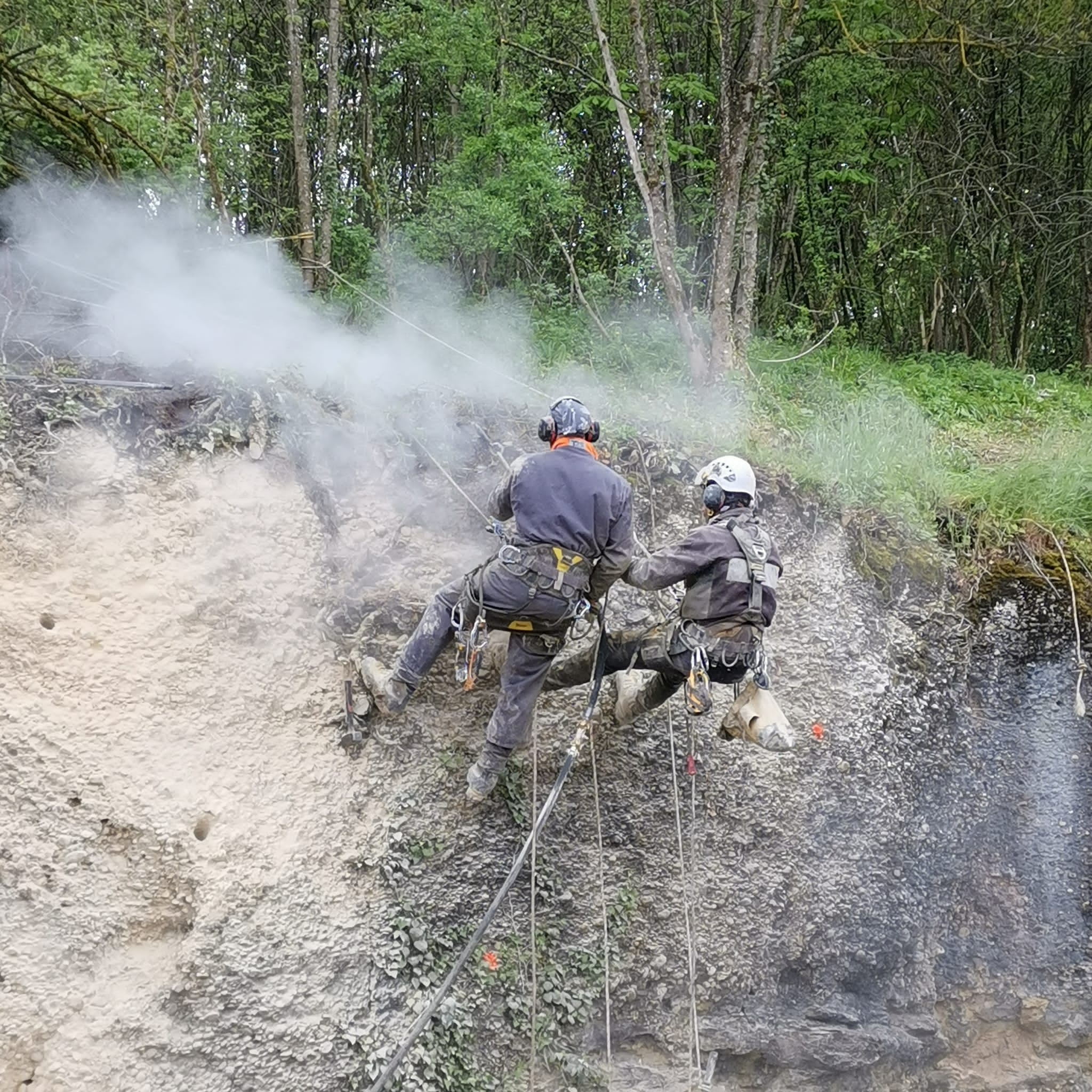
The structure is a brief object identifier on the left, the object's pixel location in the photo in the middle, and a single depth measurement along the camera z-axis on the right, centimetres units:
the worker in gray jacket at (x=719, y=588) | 381
